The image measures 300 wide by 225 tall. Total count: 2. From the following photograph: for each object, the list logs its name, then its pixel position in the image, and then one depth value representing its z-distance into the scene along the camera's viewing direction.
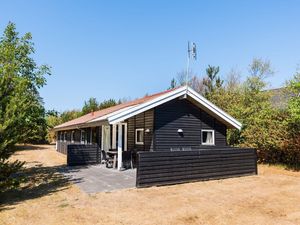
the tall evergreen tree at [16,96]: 7.77
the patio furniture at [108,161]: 13.96
